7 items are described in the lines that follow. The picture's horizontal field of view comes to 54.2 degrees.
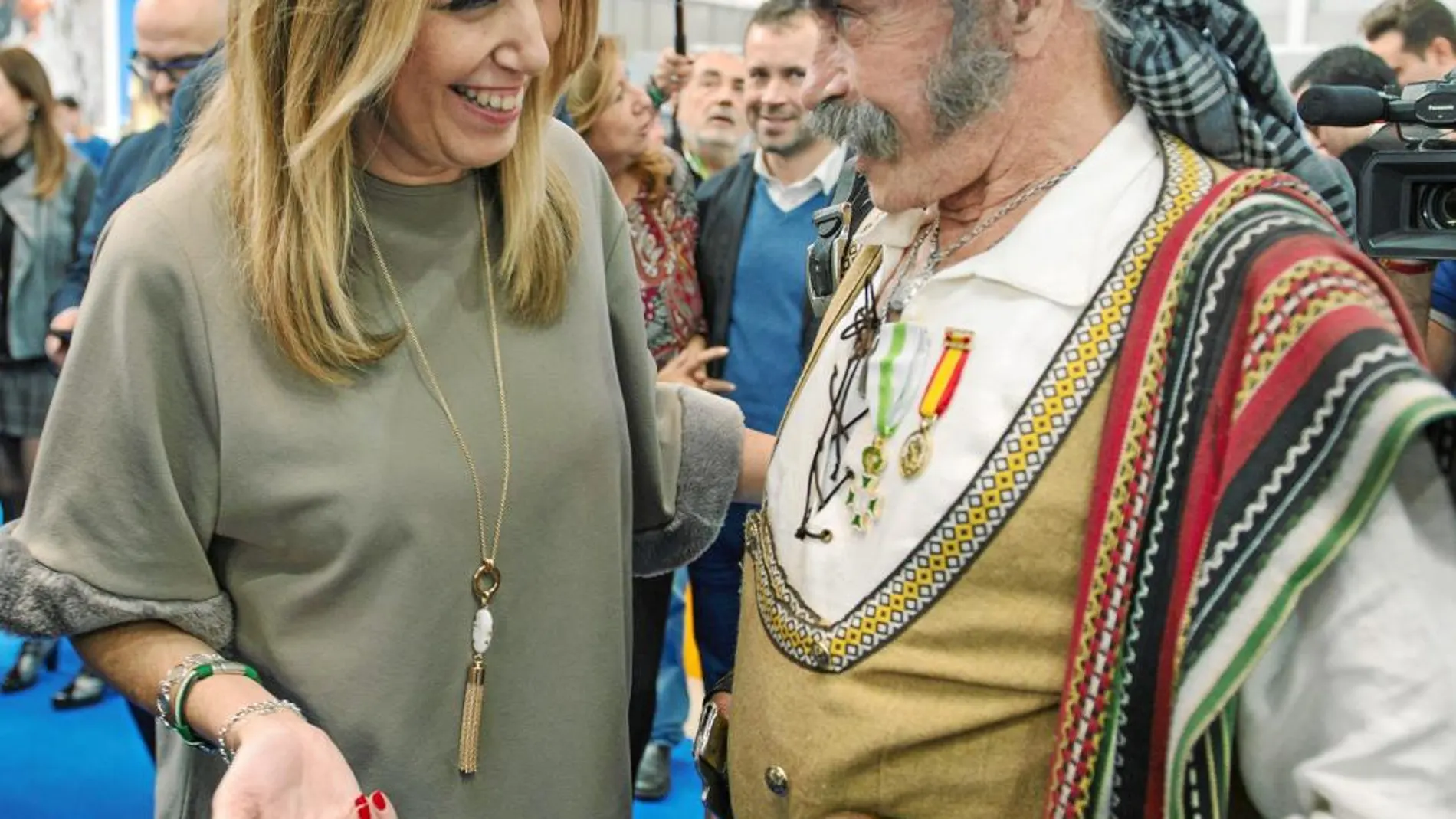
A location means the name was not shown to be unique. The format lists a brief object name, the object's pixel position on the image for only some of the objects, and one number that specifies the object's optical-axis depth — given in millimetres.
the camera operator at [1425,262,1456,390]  2654
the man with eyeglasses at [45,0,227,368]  2820
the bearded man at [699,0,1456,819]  948
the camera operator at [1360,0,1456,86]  3943
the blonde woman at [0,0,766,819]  1333
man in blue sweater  3303
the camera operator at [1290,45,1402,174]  3742
